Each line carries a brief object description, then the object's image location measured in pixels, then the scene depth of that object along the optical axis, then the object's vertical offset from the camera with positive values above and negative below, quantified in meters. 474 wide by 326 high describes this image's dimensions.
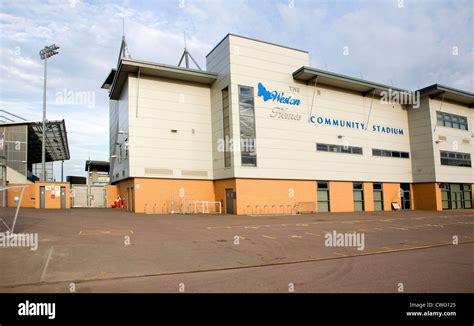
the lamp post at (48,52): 33.62 +15.23
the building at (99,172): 56.53 +4.66
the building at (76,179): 53.88 +3.17
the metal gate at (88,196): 37.72 +0.20
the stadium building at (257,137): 27.08 +4.98
